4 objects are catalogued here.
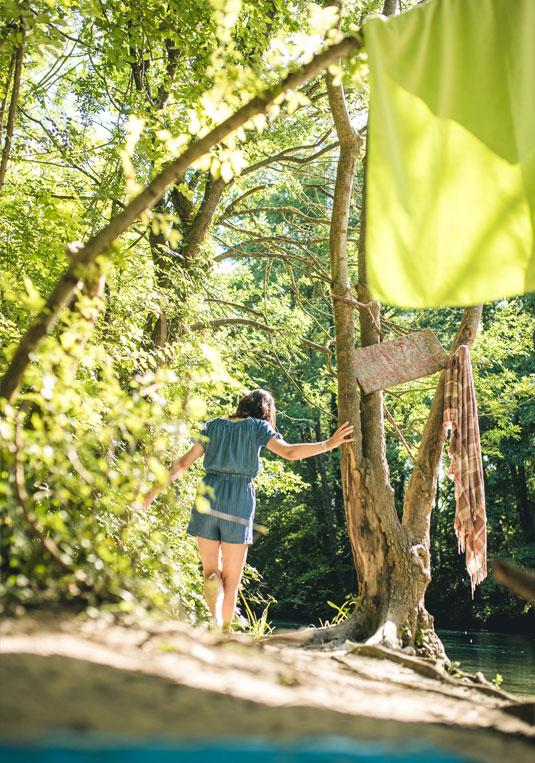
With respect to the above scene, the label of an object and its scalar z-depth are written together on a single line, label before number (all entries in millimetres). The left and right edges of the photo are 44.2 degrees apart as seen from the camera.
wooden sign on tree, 4293
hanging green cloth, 2895
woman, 3535
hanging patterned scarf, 4086
